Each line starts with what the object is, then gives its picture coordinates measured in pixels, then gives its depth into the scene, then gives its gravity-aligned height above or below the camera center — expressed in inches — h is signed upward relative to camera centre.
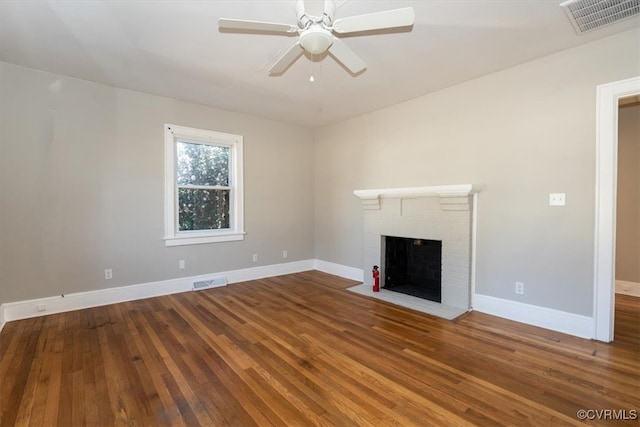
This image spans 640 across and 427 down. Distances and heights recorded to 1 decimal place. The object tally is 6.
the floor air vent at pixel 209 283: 163.8 -41.8
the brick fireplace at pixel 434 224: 131.0 -7.2
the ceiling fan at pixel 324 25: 69.7 +46.0
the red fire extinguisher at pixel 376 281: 159.6 -38.7
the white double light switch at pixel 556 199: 108.3 +4.0
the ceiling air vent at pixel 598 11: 82.3 +58.1
